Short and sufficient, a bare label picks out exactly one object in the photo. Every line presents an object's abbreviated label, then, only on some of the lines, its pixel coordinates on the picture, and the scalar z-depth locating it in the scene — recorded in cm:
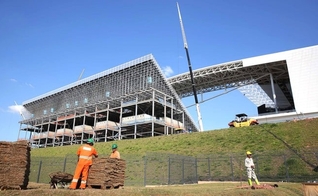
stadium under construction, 4228
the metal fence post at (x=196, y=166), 2105
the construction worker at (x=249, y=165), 1307
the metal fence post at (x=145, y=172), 1669
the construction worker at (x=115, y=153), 923
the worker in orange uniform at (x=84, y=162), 743
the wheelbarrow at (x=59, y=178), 938
